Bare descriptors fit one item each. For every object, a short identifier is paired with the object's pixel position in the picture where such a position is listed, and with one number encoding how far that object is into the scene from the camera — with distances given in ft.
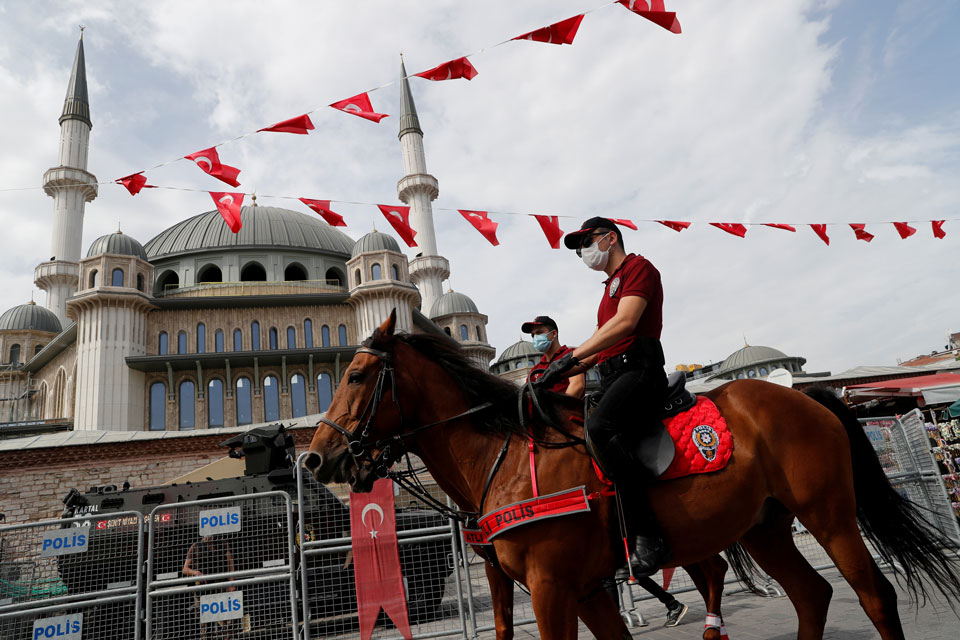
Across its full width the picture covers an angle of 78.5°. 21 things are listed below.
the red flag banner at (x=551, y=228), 39.83
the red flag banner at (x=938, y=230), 43.31
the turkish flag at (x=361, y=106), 30.40
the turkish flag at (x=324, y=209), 36.99
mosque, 101.76
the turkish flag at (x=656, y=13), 24.44
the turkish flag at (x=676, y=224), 40.32
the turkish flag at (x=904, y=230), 41.86
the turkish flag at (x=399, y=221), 38.32
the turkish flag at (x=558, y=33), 26.61
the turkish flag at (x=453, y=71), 28.71
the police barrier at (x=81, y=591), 19.03
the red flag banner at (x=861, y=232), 41.11
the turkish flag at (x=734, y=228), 39.73
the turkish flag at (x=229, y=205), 35.19
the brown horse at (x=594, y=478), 9.80
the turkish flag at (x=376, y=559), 19.25
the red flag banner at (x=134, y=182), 33.58
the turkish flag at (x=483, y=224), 37.37
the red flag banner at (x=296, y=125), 30.55
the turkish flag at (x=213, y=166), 32.12
